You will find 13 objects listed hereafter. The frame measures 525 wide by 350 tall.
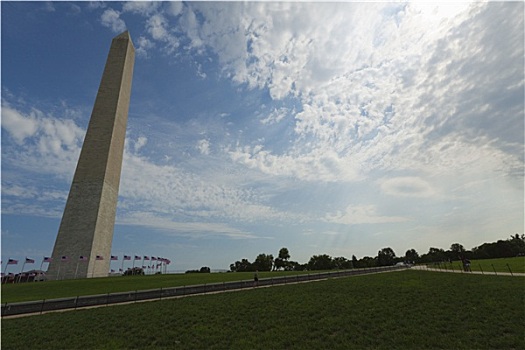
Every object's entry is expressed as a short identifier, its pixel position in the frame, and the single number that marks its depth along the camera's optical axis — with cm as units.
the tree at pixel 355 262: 12590
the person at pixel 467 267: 4294
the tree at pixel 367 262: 12512
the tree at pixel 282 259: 10319
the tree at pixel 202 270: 8446
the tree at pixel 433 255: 13665
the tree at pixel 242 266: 10314
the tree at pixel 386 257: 13150
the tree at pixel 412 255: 17344
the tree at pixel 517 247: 10338
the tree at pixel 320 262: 10940
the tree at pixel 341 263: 12066
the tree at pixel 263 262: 9894
